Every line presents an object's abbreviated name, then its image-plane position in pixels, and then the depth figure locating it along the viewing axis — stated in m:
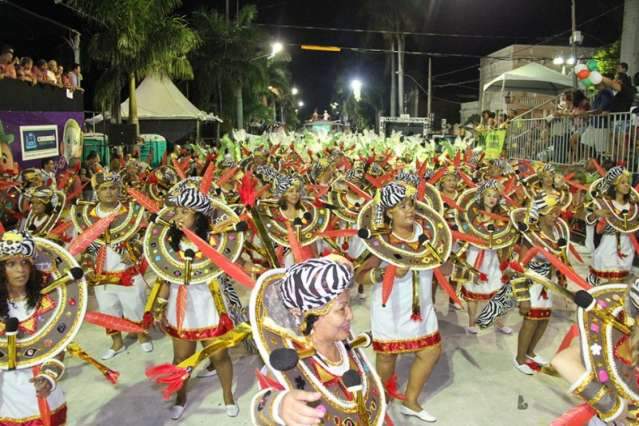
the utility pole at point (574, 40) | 17.33
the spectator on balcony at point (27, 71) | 11.48
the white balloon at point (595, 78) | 11.02
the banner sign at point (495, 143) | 14.79
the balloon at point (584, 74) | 11.11
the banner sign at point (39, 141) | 11.38
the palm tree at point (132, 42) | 16.92
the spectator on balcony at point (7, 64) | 10.61
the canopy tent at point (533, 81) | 17.96
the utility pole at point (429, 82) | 36.39
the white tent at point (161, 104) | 24.70
